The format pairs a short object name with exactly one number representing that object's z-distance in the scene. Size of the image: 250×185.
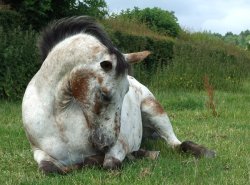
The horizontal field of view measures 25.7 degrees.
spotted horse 4.30
